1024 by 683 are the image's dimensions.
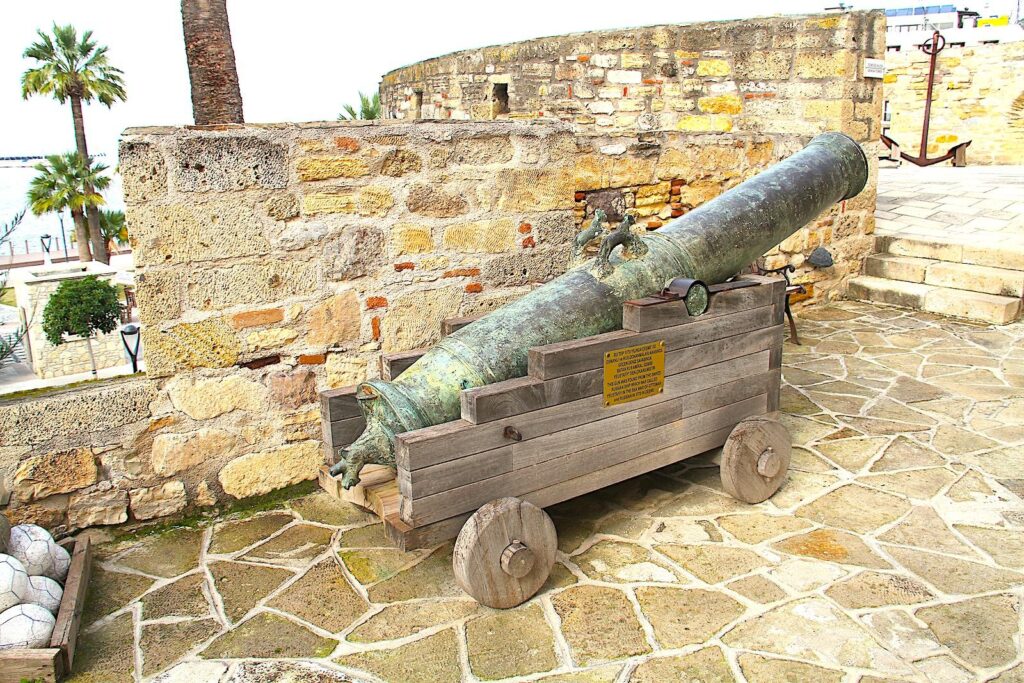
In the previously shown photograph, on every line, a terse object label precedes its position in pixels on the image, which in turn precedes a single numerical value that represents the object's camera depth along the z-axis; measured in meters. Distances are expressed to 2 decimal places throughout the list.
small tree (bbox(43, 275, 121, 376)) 18.83
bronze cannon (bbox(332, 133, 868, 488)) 2.84
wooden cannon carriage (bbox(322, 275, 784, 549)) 2.68
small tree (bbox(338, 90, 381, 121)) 23.22
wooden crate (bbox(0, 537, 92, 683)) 2.42
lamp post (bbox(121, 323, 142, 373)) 4.65
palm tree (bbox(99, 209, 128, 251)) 28.73
